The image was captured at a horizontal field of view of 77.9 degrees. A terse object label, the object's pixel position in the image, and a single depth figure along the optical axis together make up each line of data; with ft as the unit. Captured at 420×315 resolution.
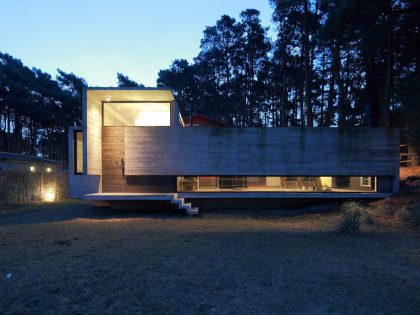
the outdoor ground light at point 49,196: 42.38
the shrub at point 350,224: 19.53
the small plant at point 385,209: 26.91
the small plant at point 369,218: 23.54
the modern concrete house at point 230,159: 32.78
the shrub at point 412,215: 21.54
